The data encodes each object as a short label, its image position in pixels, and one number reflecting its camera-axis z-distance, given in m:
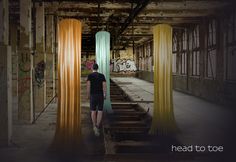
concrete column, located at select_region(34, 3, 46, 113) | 8.98
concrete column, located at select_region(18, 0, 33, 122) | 7.41
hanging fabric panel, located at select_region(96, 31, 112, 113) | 8.35
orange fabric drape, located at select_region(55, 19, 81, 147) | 4.89
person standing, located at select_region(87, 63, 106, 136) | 6.25
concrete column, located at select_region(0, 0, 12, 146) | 5.20
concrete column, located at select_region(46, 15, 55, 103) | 10.65
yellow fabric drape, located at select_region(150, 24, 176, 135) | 6.01
